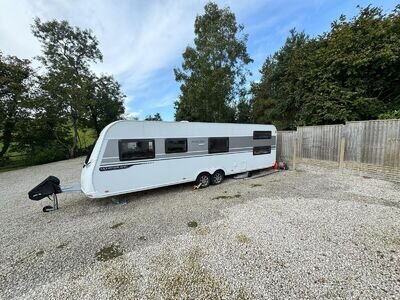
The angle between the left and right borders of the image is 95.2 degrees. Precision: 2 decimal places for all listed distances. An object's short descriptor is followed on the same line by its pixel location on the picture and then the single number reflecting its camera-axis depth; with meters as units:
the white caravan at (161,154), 4.93
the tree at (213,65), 14.10
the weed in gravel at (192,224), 4.02
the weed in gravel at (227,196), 5.64
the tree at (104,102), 20.53
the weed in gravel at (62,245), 3.45
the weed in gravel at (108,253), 3.12
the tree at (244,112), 17.13
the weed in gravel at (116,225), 4.13
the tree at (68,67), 15.45
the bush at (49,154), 15.18
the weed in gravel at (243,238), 3.40
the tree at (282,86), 11.50
